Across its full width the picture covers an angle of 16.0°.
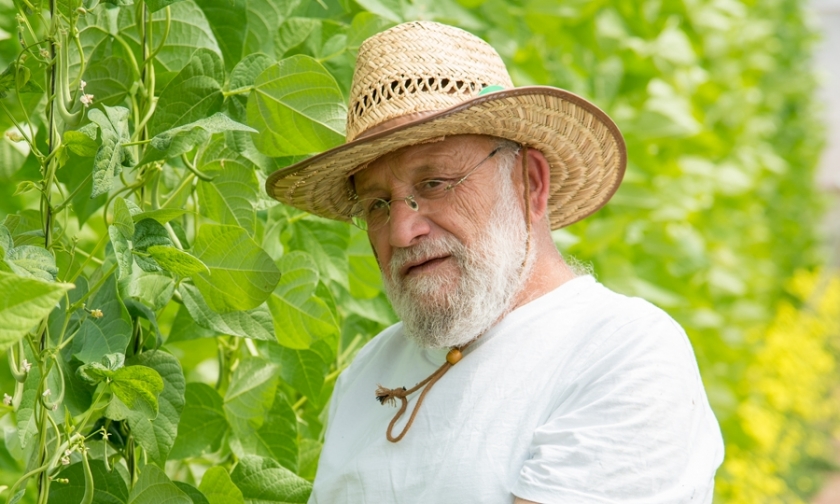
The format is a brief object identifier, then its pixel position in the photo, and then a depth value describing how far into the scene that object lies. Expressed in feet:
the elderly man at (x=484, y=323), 9.04
